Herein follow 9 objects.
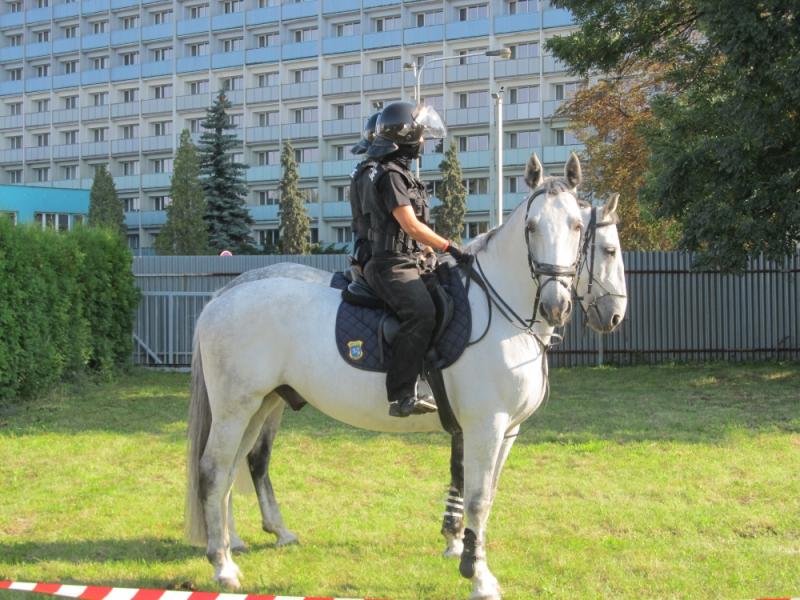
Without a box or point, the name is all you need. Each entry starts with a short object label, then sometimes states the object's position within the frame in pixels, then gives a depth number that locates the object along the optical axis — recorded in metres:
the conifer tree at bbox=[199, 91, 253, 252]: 53.84
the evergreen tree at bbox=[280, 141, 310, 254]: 55.25
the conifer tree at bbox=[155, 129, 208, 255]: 52.56
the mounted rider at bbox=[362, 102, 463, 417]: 5.66
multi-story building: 59.03
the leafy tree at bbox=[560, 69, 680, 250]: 32.97
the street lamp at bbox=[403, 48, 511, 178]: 25.94
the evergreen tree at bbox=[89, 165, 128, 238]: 57.47
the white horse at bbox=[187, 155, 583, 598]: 5.56
